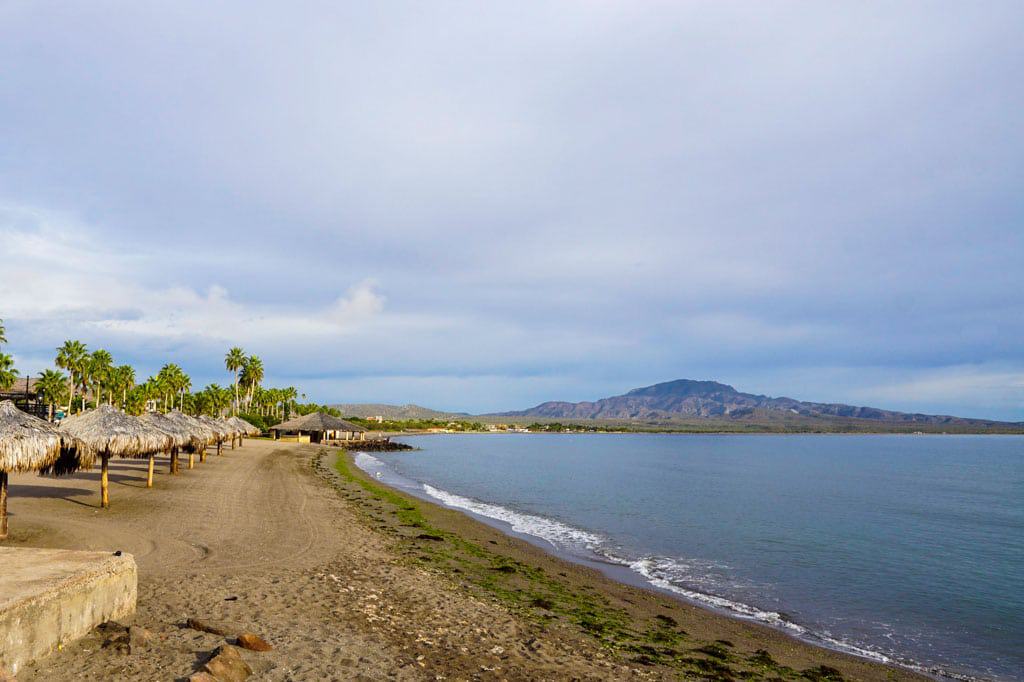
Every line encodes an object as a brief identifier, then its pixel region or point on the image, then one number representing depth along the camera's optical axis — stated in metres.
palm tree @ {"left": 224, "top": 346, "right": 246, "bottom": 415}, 106.69
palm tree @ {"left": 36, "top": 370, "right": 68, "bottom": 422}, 65.62
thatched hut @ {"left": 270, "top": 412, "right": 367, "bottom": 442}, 77.89
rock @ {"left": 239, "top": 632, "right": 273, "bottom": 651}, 8.73
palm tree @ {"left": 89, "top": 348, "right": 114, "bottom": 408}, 71.31
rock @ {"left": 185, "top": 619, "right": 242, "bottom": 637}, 9.33
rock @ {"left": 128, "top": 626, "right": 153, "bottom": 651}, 8.43
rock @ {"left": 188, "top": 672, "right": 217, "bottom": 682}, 7.15
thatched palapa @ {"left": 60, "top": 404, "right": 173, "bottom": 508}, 19.95
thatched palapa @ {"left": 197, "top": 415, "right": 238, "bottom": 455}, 38.41
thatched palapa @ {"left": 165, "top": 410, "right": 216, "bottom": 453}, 30.09
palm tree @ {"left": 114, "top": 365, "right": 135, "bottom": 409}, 75.94
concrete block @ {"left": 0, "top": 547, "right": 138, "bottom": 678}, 7.37
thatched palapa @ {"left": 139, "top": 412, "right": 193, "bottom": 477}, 25.62
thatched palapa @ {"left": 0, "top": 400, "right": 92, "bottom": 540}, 14.02
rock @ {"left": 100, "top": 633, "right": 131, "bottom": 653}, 8.27
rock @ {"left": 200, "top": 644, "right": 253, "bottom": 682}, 7.59
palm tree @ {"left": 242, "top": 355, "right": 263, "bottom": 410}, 106.81
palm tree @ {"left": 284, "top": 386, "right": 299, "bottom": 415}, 124.56
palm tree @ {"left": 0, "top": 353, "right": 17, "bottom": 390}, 54.78
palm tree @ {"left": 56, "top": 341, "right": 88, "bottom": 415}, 67.62
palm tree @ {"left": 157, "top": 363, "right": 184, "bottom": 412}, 78.46
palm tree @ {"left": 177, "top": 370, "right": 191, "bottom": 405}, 81.94
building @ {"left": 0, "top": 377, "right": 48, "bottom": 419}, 39.08
